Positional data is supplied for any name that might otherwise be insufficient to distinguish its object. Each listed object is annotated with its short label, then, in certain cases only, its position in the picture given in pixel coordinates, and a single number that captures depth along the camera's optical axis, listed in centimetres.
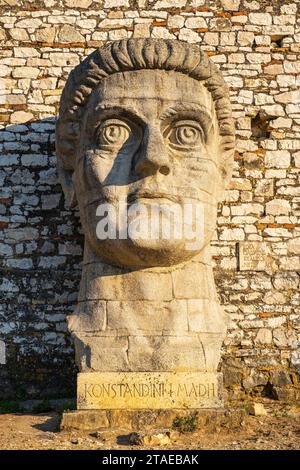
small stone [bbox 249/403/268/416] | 650
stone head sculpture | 596
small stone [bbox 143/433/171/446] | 504
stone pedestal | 577
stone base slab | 550
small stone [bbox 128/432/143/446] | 504
